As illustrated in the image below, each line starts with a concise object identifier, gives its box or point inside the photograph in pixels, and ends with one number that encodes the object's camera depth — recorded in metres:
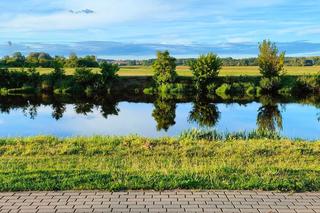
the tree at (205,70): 52.50
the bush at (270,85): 51.56
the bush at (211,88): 51.77
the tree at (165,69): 53.13
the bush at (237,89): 51.56
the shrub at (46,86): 53.27
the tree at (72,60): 66.57
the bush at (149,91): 52.82
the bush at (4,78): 54.69
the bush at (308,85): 51.80
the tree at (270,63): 53.12
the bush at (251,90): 50.91
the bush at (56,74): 54.38
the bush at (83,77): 53.83
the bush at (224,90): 51.41
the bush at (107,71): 53.72
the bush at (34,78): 54.28
